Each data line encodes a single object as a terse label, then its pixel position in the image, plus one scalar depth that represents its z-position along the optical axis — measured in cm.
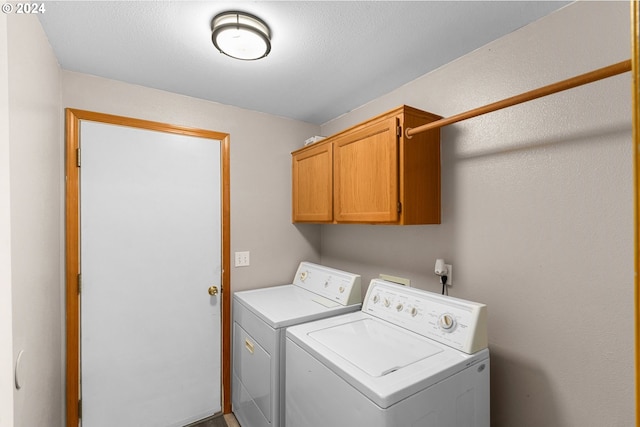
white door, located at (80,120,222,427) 176
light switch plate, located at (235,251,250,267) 225
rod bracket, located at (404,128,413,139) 149
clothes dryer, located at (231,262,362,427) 159
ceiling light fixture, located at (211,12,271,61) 125
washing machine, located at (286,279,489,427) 103
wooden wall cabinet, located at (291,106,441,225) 153
